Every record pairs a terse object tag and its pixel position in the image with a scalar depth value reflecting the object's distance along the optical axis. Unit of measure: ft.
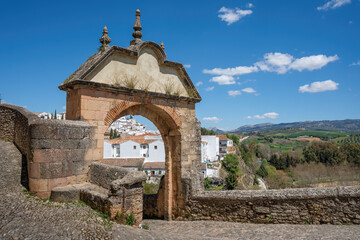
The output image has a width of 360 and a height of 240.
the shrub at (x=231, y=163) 164.53
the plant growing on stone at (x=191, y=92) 32.17
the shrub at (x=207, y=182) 150.64
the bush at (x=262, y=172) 188.91
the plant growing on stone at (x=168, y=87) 29.87
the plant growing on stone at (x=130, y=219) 17.69
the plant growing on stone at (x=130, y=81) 26.30
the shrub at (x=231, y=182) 143.13
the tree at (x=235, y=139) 300.81
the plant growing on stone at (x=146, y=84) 27.76
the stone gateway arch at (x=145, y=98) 23.61
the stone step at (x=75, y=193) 18.25
